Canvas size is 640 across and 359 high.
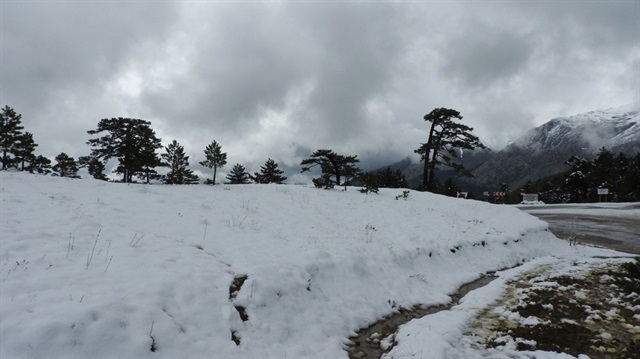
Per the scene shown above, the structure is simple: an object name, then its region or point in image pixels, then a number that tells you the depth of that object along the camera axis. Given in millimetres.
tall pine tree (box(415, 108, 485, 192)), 31953
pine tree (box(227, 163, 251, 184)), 72938
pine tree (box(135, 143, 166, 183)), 39203
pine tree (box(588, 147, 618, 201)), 60062
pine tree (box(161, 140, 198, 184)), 53109
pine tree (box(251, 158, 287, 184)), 64250
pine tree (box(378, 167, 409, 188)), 73375
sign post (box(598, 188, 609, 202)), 40309
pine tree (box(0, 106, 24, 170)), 42344
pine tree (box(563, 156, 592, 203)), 62250
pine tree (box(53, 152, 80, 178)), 41388
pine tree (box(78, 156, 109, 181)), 42031
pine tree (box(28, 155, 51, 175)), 45131
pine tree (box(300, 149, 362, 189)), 23953
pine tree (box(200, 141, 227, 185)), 44406
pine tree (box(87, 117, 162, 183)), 38875
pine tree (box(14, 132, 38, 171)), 43603
